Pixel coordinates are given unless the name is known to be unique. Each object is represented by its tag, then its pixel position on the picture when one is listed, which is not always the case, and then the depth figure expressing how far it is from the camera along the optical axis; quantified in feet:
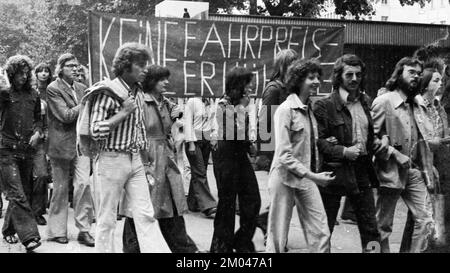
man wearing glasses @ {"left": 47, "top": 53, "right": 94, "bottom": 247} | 23.61
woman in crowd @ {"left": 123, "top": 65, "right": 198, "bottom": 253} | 21.02
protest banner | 24.94
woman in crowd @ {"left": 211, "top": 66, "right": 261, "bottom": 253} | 21.04
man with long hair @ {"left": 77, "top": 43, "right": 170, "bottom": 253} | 18.04
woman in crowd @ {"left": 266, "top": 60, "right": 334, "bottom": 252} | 18.74
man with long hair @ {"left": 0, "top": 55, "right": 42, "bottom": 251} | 22.07
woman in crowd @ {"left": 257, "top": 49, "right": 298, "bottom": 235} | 22.26
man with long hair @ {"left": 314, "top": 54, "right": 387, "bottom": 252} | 19.65
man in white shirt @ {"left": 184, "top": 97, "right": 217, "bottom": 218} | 29.45
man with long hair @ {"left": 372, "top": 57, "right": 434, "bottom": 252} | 20.97
